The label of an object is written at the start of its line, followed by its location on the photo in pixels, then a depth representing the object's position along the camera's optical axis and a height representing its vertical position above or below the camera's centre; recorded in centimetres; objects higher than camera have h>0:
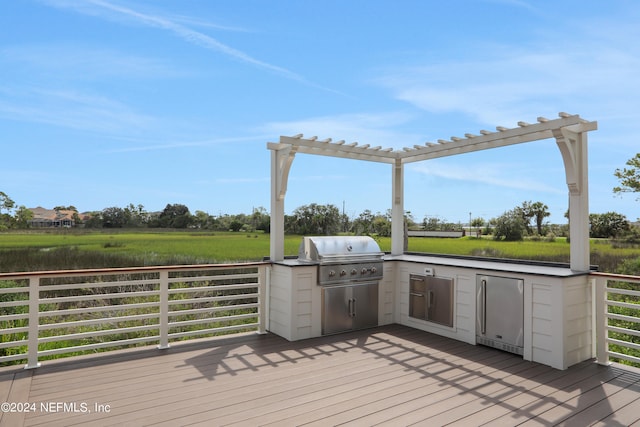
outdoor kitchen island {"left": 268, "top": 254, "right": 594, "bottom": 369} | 335 -85
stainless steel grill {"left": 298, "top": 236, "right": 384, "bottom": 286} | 432 -42
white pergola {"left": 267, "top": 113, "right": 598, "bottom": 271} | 352 +84
